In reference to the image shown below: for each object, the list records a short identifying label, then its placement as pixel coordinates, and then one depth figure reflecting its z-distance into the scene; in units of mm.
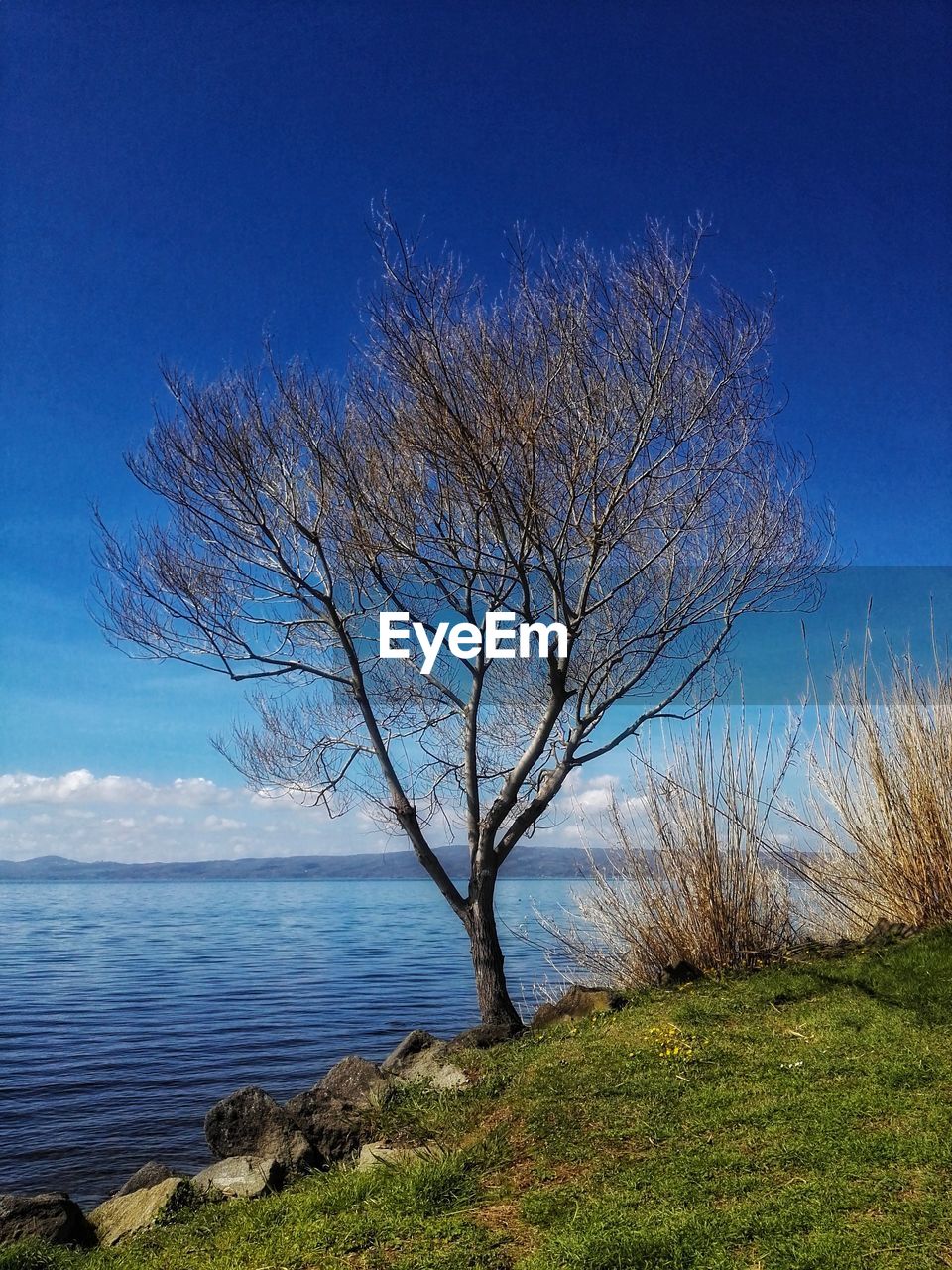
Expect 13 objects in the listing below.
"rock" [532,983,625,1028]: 8633
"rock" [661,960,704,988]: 9359
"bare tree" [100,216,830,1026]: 8695
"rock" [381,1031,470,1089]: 7277
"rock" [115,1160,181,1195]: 6692
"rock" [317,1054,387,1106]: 7691
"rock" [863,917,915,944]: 9461
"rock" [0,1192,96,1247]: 5707
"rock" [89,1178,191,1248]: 5645
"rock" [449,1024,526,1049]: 8633
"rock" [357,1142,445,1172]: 5539
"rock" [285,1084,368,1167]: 6582
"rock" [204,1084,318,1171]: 6816
